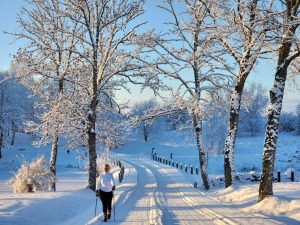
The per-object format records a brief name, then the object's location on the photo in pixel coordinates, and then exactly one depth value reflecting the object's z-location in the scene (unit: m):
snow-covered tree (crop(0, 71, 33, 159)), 57.48
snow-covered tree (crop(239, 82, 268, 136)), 93.88
